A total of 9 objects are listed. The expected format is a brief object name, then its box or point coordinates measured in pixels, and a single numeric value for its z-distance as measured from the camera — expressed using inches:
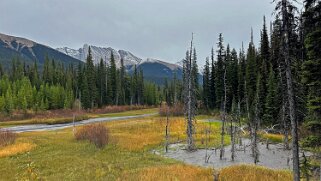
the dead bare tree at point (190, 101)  1450.5
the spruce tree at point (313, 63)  701.3
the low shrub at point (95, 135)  1482.5
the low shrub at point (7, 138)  1493.4
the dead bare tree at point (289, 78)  569.3
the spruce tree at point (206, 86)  3575.3
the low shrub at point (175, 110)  3202.8
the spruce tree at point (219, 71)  3164.4
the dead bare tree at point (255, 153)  1194.8
